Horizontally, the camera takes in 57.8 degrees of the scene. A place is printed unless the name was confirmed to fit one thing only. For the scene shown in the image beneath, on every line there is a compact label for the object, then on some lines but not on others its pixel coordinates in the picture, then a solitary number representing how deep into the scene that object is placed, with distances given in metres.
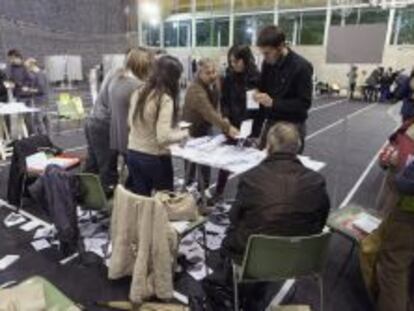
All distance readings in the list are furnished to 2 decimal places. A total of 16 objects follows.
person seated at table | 1.69
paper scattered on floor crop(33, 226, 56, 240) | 3.01
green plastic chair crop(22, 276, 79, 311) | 1.66
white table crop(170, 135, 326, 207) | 2.58
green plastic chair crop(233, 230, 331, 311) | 1.69
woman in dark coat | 3.02
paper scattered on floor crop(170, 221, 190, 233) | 2.27
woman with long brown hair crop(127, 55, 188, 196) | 2.27
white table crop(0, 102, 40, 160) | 5.16
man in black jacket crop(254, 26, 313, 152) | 2.50
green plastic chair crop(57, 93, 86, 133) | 7.08
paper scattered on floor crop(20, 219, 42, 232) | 3.14
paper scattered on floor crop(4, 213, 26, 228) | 3.22
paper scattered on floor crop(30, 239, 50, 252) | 2.84
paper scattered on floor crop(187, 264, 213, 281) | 2.50
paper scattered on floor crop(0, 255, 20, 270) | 2.61
